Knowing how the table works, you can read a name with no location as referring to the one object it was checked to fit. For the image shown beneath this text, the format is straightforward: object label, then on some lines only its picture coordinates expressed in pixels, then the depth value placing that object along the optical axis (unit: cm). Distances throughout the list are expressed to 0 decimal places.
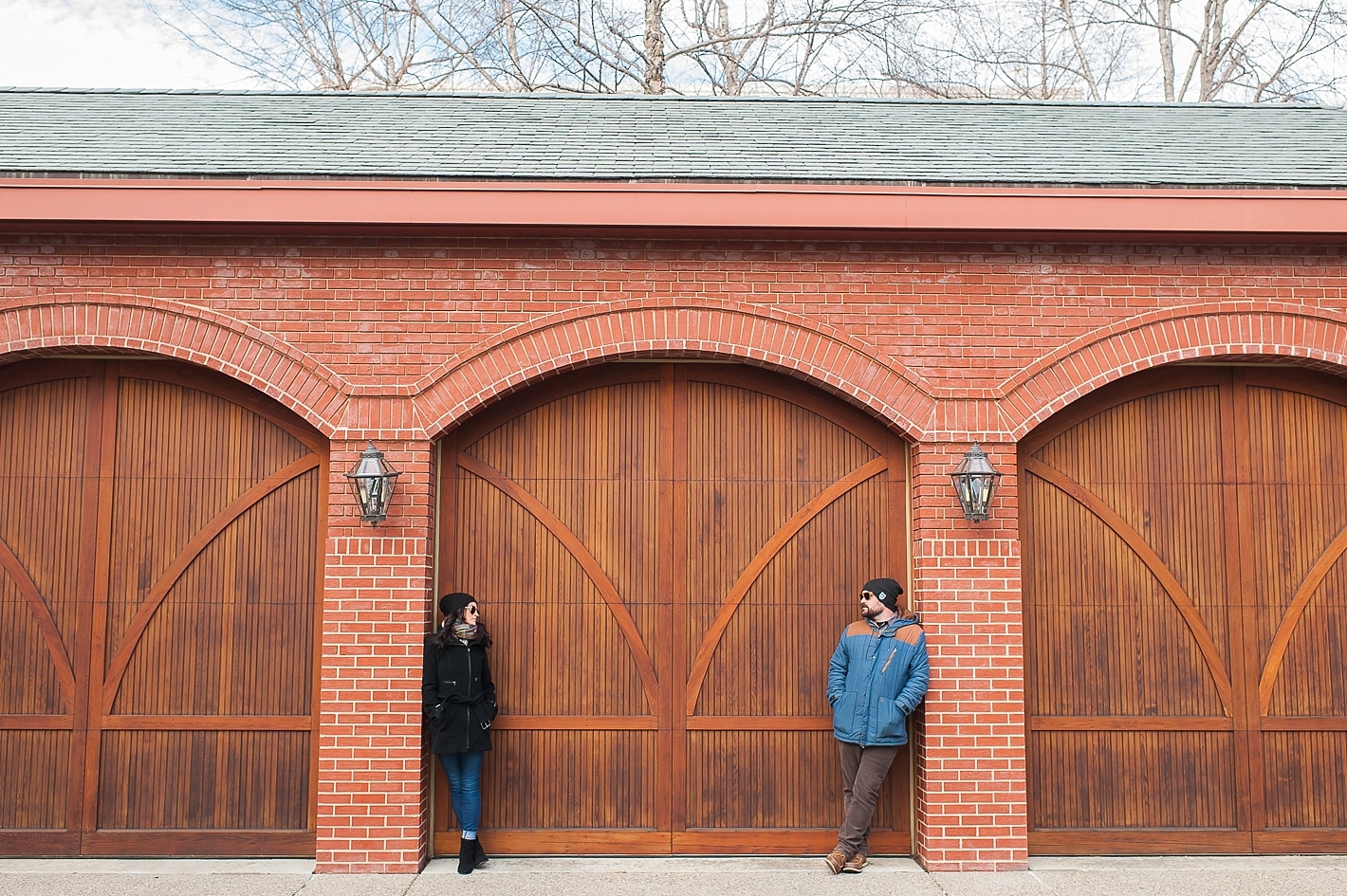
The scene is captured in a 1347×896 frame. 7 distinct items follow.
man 607
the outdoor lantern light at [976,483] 614
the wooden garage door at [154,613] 643
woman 605
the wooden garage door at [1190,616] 655
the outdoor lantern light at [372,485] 602
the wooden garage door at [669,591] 653
